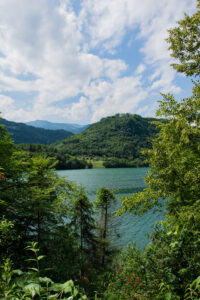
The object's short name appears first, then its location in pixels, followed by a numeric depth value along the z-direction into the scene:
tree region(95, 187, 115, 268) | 17.28
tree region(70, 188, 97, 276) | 13.95
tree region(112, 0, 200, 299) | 3.33
